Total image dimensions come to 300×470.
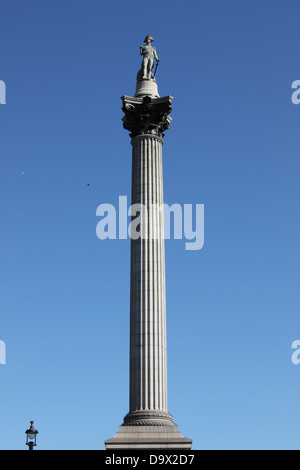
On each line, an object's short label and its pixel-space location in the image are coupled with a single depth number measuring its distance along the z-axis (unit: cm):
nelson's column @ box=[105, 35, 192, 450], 4309
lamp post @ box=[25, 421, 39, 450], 3959
